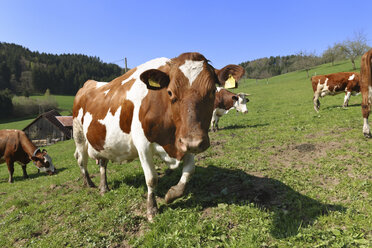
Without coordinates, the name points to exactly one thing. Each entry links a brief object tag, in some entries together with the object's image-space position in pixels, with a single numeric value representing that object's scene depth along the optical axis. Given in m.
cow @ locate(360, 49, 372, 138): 6.52
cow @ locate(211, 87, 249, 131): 12.88
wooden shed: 41.81
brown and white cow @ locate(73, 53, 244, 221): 3.06
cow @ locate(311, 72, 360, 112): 15.16
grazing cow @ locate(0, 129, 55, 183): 11.17
